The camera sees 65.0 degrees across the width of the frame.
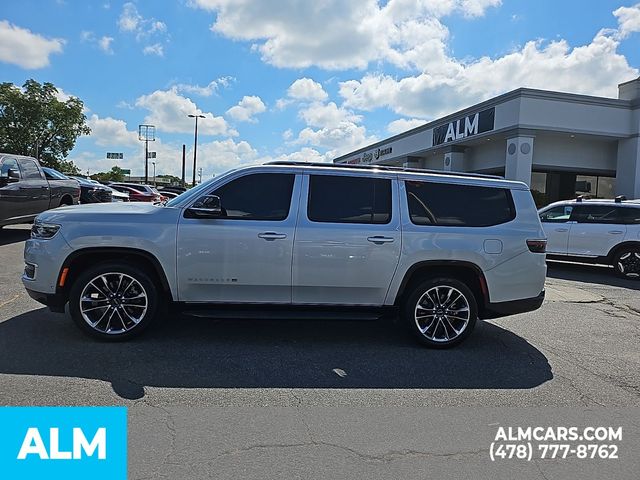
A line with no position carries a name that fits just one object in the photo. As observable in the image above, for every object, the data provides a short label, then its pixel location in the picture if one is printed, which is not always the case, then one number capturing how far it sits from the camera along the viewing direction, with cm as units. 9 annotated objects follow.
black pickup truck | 1082
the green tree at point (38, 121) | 5122
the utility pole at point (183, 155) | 6120
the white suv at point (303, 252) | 514
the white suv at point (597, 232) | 1130
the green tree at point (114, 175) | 10462
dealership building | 2291
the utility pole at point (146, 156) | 6606
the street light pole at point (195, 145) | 5191
